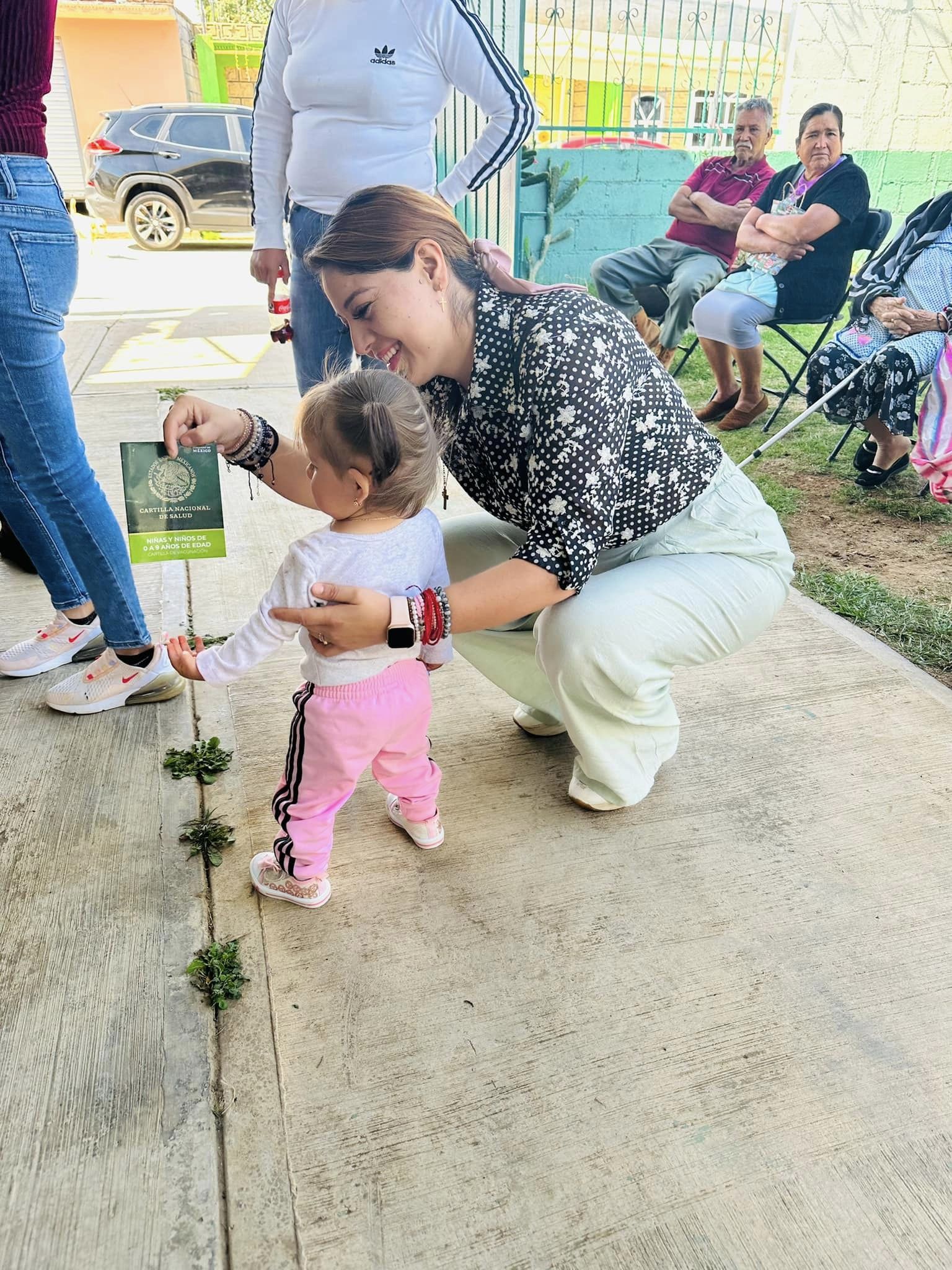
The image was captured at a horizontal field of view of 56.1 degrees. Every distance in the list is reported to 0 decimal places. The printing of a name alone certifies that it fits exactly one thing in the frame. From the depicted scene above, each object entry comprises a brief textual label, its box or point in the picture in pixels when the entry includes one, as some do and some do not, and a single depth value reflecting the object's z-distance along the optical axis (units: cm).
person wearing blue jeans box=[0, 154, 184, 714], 196
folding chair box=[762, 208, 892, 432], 486
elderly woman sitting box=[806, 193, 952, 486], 379
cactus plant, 712
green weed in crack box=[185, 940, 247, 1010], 158
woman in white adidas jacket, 265
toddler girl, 150
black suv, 1130
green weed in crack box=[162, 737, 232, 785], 214
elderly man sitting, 566
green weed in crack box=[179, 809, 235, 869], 190
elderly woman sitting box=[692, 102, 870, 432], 480
